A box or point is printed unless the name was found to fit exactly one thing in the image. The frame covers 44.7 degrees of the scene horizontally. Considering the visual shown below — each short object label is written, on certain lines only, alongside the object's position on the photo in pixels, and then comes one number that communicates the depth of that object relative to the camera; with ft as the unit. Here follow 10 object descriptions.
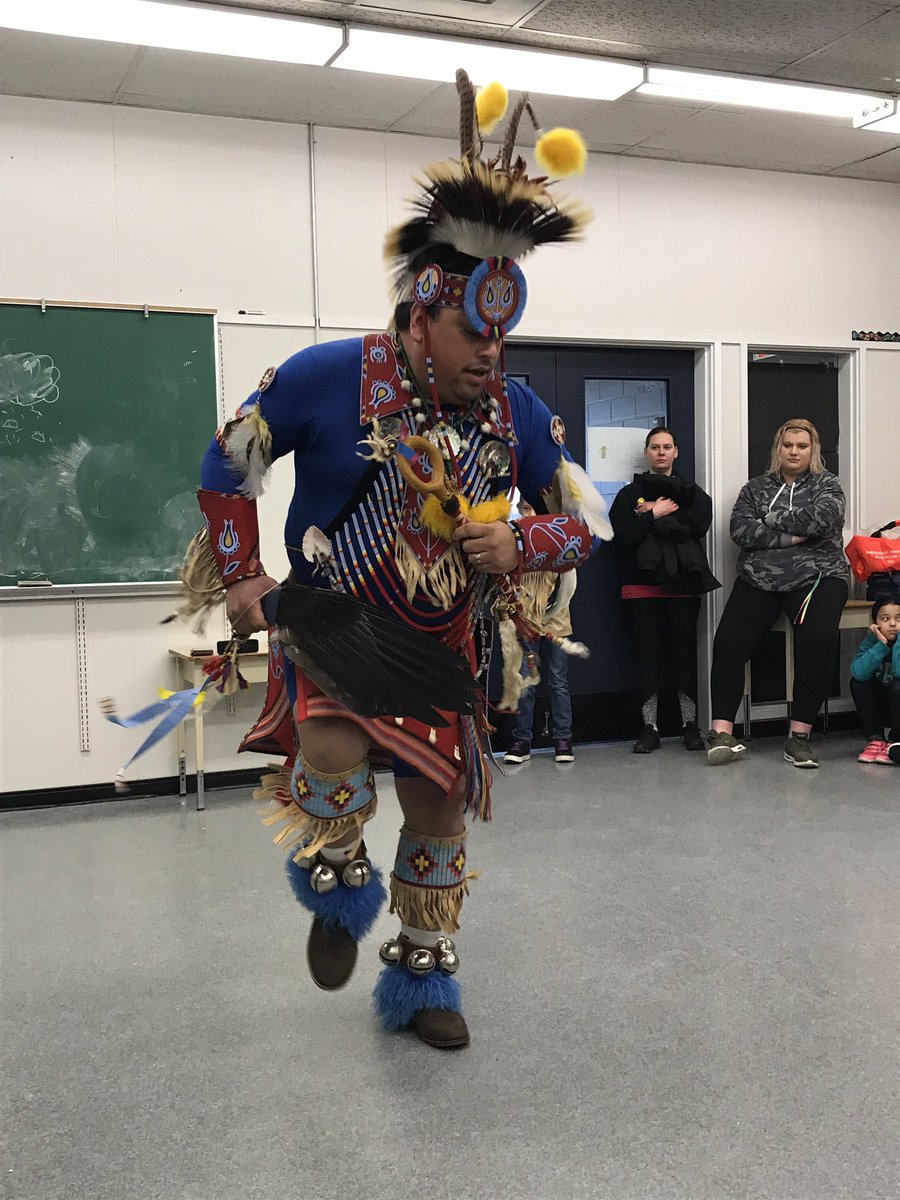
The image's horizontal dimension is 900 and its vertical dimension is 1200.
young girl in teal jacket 17.47
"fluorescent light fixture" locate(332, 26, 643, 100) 13.74
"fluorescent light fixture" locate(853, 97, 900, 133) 16.51
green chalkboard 14.89
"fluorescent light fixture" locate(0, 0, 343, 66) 12.32
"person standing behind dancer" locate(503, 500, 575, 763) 17.42
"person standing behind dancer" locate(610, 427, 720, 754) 18.17
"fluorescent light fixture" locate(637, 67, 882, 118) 15.10
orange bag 18.47
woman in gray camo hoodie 17.79
